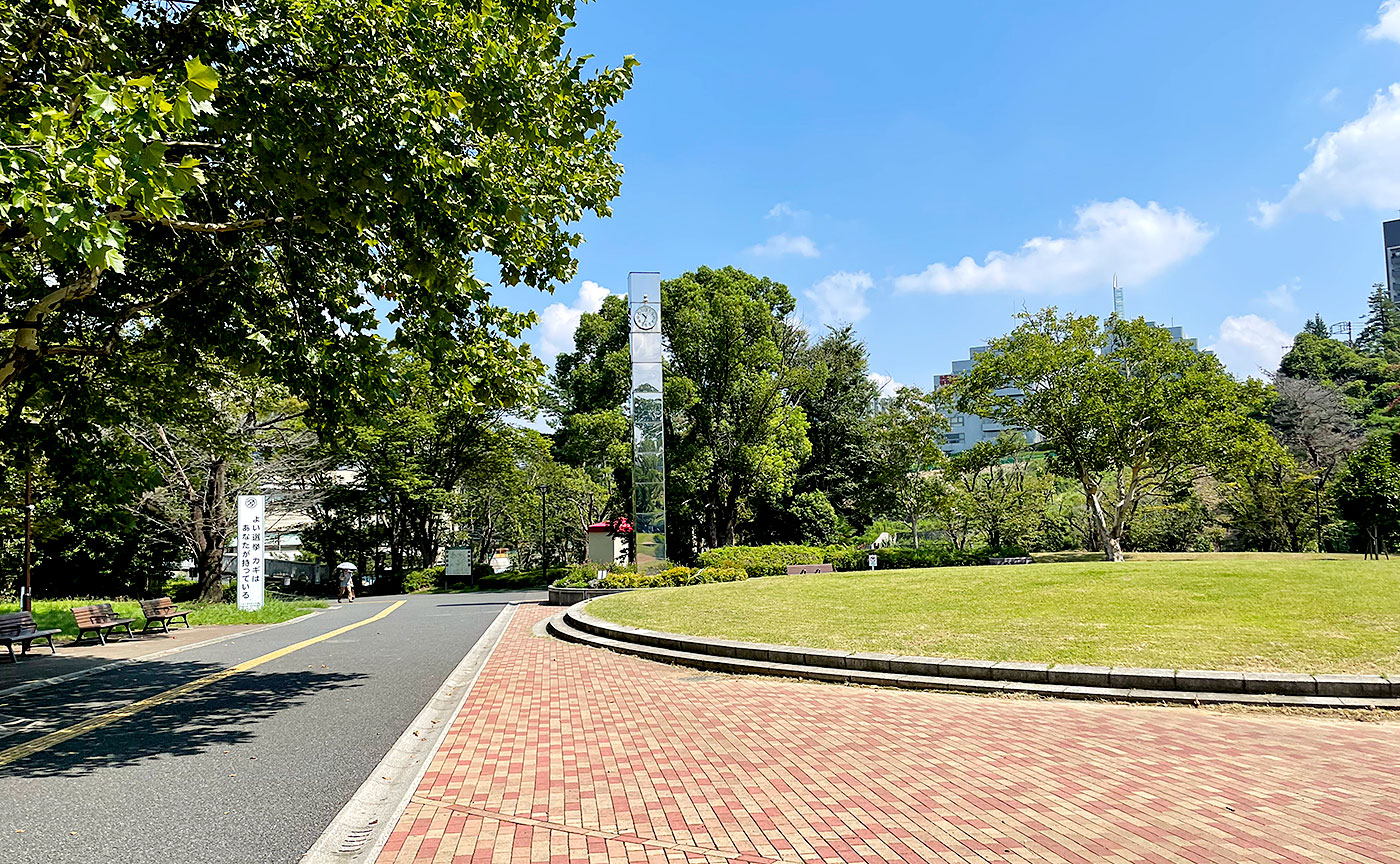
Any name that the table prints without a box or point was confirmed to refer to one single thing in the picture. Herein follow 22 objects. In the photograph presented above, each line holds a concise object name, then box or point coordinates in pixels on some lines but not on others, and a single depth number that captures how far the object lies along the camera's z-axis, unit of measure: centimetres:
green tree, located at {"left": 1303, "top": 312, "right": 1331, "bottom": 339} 8565
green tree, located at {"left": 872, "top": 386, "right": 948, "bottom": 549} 3294
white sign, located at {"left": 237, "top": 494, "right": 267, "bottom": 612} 2202
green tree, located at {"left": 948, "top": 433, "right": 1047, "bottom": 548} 3344
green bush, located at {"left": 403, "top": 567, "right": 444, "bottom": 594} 3725
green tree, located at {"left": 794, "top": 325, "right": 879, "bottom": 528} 4162
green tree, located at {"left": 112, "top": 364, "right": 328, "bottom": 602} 2614
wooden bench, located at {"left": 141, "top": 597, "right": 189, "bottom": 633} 1628
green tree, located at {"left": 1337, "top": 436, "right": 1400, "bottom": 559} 2161
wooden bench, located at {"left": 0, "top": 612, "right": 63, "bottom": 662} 1238
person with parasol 3172
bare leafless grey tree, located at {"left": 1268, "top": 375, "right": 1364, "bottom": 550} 3672
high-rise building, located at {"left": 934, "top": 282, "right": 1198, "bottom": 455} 12554
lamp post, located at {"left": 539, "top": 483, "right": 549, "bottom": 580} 4108
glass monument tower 2853
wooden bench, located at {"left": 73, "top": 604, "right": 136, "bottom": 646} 1441
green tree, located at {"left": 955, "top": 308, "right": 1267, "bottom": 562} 2552
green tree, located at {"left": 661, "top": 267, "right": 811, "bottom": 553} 3472
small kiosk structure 2786
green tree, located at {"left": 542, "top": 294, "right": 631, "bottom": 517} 3638
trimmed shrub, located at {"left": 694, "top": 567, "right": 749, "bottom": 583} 2338
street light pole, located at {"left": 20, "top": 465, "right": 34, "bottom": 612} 1805
